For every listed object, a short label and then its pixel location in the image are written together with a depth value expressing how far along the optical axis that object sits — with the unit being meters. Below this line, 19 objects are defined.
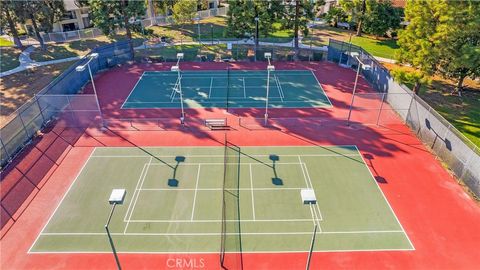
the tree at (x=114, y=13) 39.03
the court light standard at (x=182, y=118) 26.81
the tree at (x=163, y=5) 54.78
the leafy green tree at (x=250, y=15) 39.94
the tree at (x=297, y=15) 40.22
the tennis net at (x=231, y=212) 16.61
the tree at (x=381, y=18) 47.22
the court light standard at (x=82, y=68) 22.49
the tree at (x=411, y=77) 28.02
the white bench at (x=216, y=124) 26.80
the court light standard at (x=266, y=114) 26.82
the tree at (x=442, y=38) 24.84
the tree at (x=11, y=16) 38.62
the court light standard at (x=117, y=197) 13.72
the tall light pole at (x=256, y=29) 39.79
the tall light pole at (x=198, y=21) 51.62
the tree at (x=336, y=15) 53.16
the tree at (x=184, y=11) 47.28
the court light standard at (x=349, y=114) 23.50
